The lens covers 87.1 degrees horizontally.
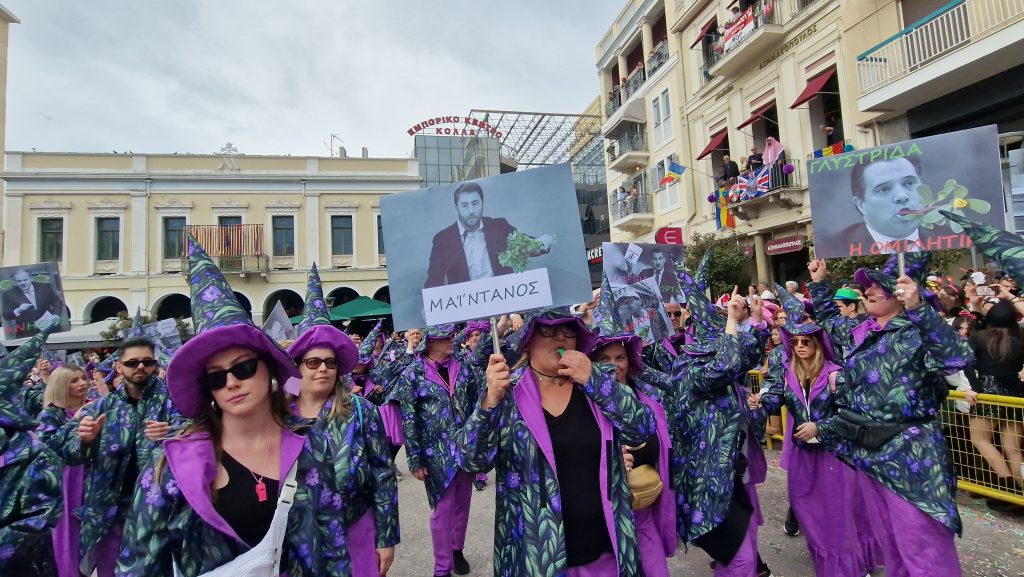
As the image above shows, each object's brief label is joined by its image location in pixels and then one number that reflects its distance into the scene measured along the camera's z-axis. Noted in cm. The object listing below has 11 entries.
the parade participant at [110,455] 349
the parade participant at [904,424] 296
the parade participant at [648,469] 284
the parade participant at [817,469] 365
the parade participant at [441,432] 424
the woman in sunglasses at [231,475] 178
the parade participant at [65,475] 358
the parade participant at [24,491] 248
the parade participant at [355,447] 271
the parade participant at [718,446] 340
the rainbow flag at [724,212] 1739
